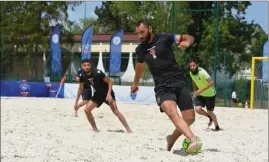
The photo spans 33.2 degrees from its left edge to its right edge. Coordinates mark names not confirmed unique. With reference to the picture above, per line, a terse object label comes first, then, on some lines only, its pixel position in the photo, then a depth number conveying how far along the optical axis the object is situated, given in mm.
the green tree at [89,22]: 42781
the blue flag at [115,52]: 25188
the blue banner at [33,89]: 24875
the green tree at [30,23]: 35969
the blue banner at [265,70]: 18605
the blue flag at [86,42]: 25828
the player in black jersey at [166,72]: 5652
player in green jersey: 8940
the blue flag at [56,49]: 27438
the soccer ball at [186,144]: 5766
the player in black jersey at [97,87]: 8781
